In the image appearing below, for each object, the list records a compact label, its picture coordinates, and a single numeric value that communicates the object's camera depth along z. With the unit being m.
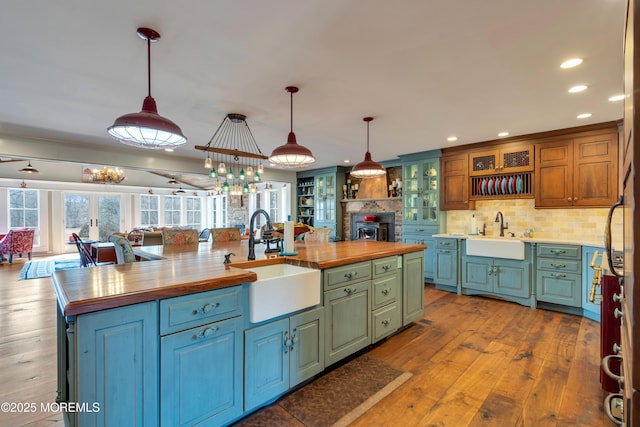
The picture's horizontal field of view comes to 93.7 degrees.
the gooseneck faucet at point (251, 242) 2.31
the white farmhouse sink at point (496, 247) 4.05
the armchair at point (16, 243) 7.30
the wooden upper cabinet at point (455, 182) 4.96
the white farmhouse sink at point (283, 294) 1.77
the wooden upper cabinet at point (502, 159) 4.37
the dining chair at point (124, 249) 2.66
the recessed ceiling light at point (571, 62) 2.24
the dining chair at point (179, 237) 3.90
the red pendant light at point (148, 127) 1.82
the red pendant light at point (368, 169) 3.46
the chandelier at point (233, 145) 3.62
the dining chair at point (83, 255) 4.28
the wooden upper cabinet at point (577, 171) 3.70
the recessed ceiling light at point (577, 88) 2.69
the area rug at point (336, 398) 1.83
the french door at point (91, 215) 9.43
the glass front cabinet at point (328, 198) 7.29
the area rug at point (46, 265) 5.92
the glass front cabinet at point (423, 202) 5.31
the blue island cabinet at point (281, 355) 1.79
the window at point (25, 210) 8.64
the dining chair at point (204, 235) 8.01
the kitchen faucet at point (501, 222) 4.68
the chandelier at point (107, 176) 9.01
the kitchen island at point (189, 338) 1.27
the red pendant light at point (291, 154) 2.77
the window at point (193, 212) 11.86
